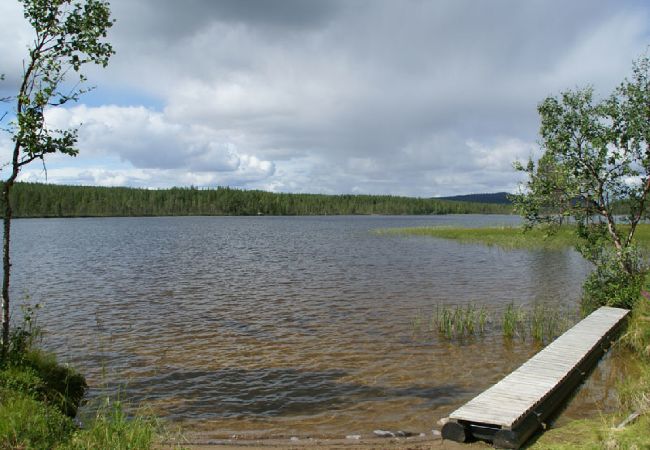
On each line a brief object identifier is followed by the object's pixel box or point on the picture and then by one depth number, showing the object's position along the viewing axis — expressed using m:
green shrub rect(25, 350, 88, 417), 11.53
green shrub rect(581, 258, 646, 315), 21.28
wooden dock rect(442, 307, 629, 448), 9.89
